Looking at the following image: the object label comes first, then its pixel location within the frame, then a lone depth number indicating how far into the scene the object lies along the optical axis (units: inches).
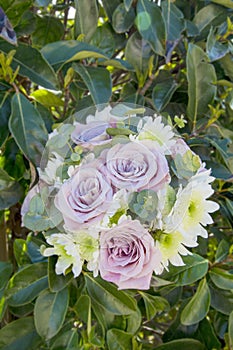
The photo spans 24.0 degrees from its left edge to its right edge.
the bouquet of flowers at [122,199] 22.2
